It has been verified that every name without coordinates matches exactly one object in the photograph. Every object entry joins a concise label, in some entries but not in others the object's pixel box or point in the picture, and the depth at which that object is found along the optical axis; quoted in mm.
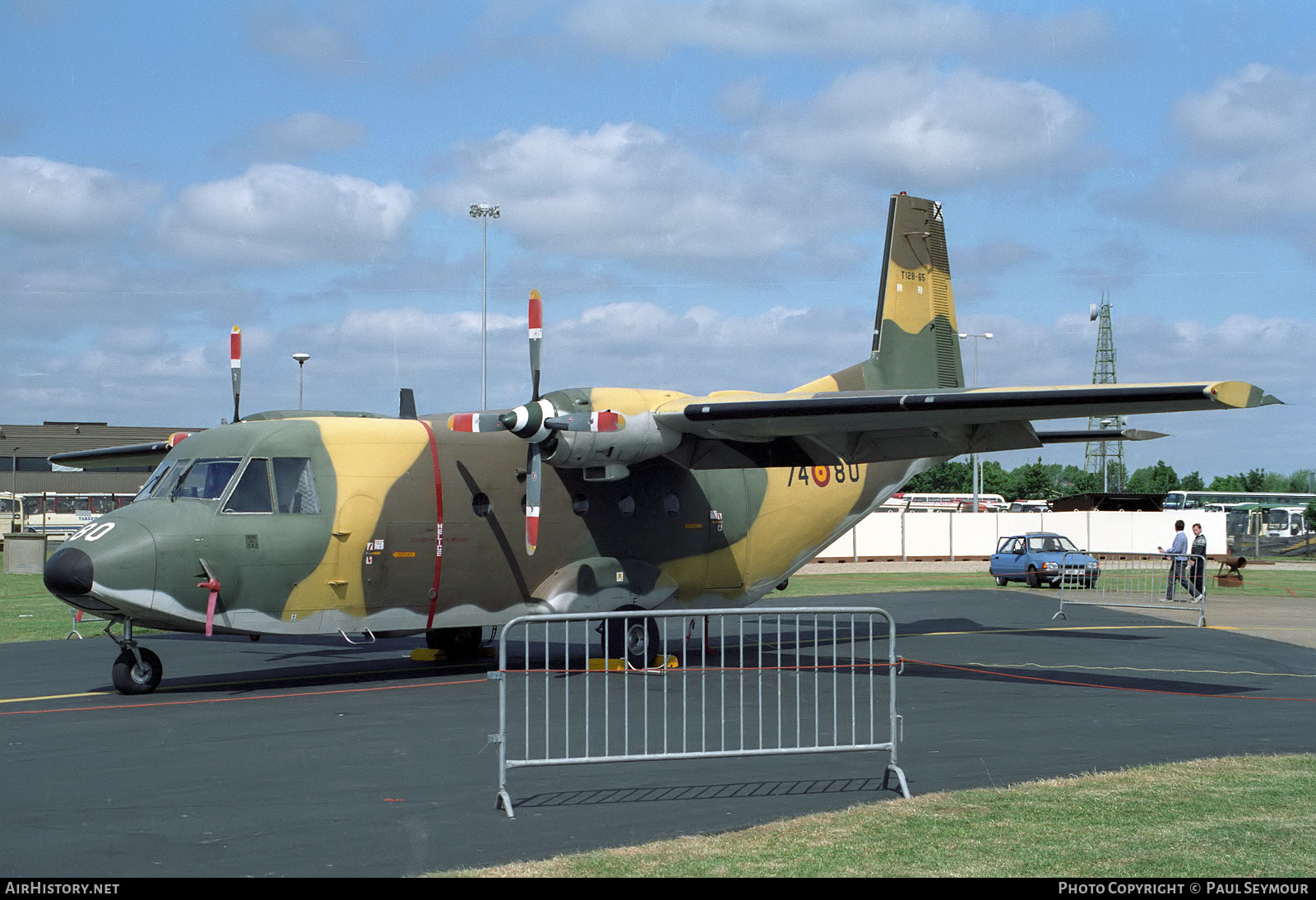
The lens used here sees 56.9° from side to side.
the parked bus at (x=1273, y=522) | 83625
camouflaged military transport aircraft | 14039
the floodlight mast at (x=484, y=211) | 45656
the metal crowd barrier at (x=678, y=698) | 9531
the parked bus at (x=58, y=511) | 62719
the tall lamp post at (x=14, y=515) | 57747
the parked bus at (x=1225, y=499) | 94906
